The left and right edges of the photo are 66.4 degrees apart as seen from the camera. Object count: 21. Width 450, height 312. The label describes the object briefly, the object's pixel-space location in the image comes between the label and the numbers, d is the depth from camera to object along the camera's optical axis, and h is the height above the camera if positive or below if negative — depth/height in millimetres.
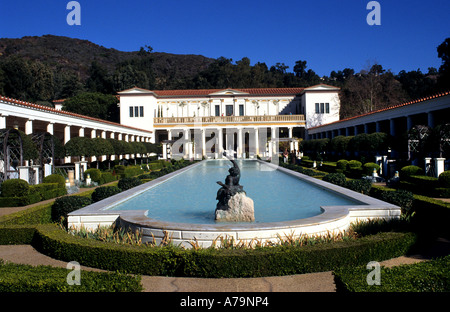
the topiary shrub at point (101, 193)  10430 -1223
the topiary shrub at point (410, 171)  13328 -940
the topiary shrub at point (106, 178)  17575 -1274
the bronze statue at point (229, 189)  7766 -863
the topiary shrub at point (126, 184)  12945 -1171
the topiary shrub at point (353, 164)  18514 -897
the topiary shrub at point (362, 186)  11000 -1223
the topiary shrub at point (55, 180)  13711 -1009
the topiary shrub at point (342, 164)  20141 -917
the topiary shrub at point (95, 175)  17328 -1073
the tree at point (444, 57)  37250 +10771
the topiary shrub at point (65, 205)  8883 -1337
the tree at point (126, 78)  62344 +13753
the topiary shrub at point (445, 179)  10648 -1013
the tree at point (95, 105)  49375 +7186
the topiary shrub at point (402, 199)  8594 -1297
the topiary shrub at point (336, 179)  12627 -1154
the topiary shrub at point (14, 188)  10523 -1000
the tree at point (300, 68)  100188 +23889
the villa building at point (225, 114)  46500 +5493
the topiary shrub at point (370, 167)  16734 -945
